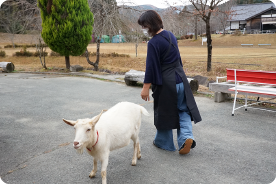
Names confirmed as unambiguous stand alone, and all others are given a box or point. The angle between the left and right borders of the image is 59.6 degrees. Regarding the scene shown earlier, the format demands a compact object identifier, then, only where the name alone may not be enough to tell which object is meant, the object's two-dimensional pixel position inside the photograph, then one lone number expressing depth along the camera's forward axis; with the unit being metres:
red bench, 5.65
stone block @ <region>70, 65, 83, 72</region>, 14.22
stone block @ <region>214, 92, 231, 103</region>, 7.13
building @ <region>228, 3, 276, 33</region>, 31.49
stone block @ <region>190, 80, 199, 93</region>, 8.05
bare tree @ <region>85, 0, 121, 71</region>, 13.72
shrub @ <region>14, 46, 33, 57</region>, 22.75
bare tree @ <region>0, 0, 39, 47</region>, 17.64
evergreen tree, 13.19
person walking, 3.57
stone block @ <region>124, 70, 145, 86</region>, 9.30
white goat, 2.73
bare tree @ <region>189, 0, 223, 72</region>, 11.77
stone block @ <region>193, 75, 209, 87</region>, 10.73
